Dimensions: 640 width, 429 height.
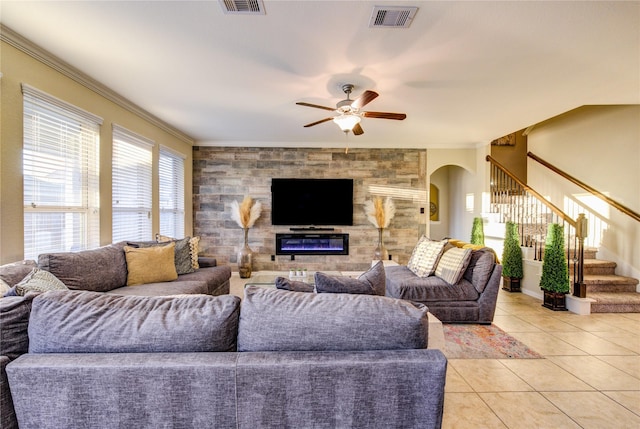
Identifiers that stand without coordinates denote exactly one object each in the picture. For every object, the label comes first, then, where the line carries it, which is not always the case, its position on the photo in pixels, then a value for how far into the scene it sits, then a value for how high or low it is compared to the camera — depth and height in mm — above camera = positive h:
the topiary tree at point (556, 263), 3811 -613
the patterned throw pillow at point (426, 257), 3639 -531
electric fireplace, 5914 -566
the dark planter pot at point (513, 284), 4793 -1105
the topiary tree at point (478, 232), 5473 -305
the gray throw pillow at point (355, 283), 1661 -387
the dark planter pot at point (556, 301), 3867 -1118
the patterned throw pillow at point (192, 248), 3738 -411
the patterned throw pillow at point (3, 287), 1722 -419
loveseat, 3312 -819
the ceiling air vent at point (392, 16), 1937 +1339
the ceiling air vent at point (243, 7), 1911 +1370
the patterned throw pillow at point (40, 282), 1621 -390
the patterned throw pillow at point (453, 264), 3318 -562
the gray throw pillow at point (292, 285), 1587 -383
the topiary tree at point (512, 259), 4743 -692
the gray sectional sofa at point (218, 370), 1034 -538
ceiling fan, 3053 +1060
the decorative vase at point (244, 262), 5567 -868
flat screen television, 5848 +287
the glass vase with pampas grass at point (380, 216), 5723 -9
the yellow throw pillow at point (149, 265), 3109 -526
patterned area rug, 2674 -1241
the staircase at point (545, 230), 3803 -222
